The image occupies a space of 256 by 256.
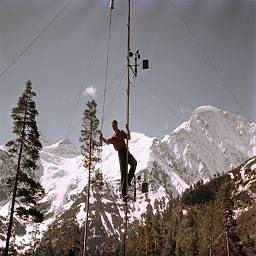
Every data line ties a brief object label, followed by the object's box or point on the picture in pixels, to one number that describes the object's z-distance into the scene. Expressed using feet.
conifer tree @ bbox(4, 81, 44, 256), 86.22
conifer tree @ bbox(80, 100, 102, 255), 115.14
